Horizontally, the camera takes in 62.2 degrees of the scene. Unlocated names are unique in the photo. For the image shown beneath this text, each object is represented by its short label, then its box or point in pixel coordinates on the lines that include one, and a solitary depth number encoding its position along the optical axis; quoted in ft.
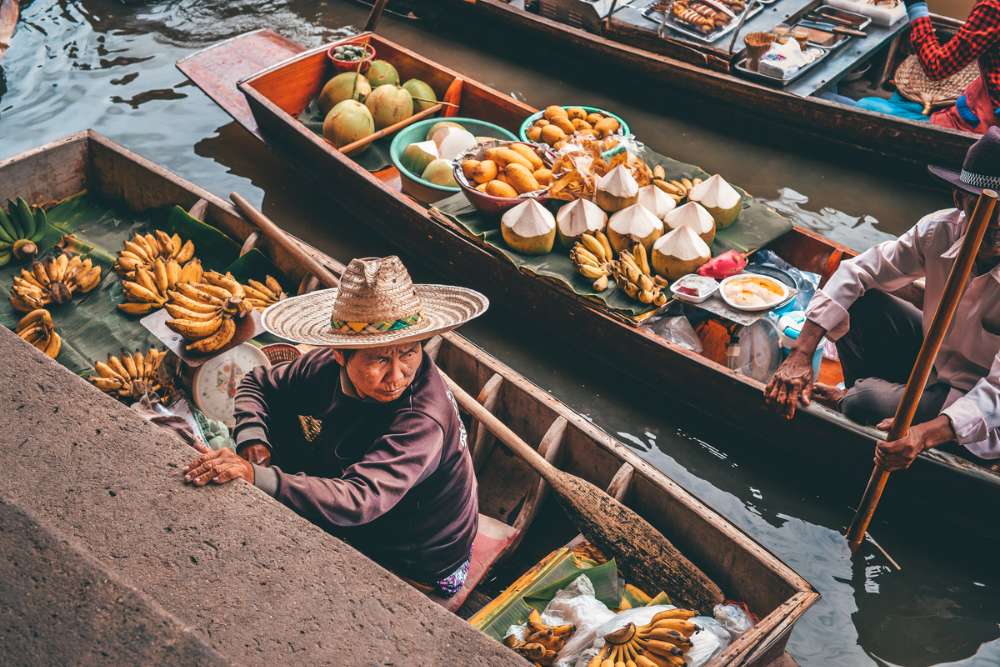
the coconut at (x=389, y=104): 21.18
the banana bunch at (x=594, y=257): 15.83
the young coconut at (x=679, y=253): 15.80
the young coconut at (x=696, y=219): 16.34
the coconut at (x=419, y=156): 19.57
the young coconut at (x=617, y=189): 16.67
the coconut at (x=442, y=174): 18.99
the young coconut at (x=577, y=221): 16.42
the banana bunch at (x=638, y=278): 15.49
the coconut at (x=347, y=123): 20.56
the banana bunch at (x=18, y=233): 16.85
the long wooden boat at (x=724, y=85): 20.26
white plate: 14.89
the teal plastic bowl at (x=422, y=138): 18.93
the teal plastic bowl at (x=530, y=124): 19.85
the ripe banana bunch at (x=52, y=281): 15.76
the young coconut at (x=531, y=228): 16.29
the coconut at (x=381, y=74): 22.27
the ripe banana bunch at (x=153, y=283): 15.58
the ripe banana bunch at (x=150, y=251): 16.26
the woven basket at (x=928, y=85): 22.59
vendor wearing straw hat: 8.18
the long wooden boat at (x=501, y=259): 13.05
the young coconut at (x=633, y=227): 16.34
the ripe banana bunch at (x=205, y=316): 13.26
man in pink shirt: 11.41
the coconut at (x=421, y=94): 21.81
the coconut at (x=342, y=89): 21.56
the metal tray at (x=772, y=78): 21.86
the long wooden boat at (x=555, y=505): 9.97
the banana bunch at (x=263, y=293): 15.35
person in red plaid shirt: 18.20
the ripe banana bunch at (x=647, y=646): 9.21
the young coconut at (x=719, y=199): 16.85
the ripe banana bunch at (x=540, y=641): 9.76
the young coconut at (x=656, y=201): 16.92
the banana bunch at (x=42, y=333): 14.87
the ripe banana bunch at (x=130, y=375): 13.79
